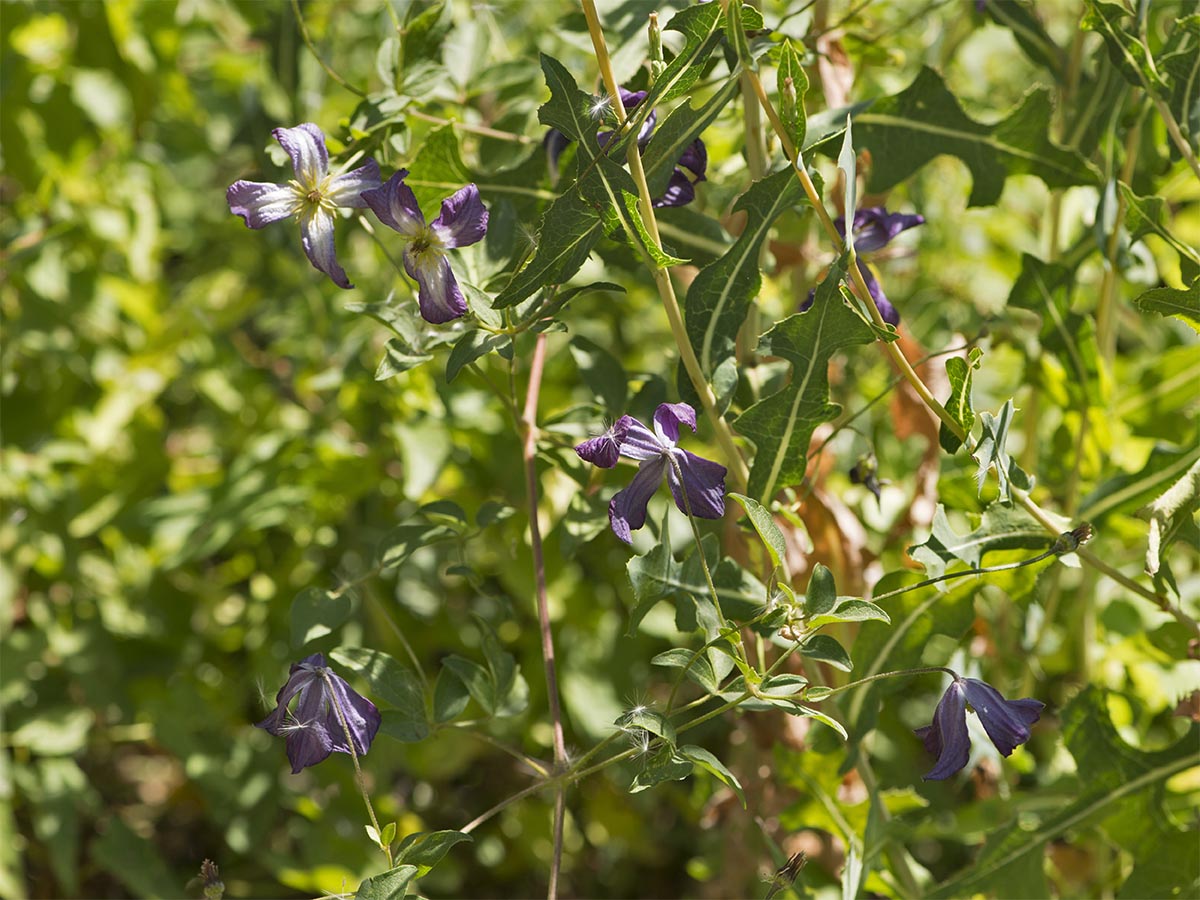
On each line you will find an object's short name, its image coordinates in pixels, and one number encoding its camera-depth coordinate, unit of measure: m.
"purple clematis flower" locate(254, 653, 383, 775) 1.23
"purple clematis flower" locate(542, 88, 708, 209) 1.26
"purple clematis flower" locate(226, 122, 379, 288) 1.24
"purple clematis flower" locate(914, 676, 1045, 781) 1.23
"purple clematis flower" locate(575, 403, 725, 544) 1.22
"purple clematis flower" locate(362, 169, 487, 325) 1.24
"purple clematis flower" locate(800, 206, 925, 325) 1.30
